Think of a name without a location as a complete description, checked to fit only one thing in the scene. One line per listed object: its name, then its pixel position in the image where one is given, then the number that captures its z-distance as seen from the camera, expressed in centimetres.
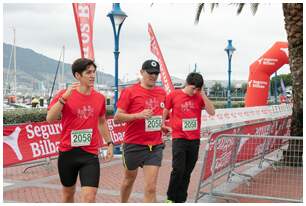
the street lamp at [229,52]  2562
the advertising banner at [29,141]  877
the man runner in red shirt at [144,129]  529
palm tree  988
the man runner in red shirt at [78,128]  450
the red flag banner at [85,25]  1168
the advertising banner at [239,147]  639
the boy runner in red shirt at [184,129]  614
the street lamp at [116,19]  1168
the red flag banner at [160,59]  1725
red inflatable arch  2015
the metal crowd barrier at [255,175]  645
